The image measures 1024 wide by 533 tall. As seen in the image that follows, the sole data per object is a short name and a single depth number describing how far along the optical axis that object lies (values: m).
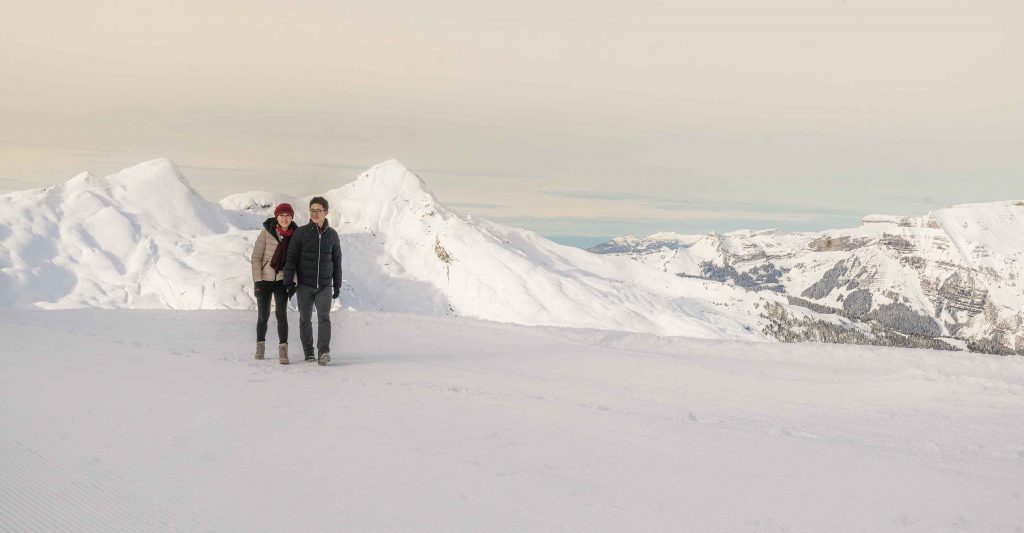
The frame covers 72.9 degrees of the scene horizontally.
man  12.48
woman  12.88
